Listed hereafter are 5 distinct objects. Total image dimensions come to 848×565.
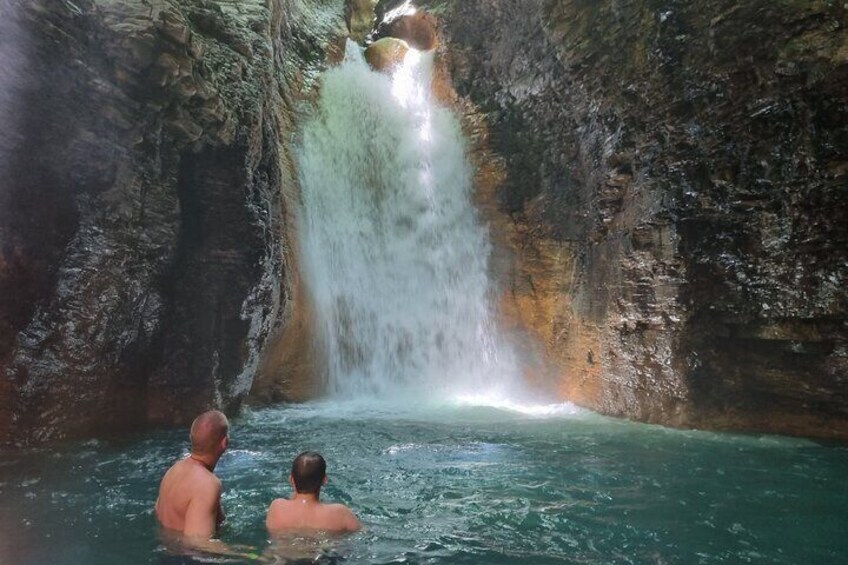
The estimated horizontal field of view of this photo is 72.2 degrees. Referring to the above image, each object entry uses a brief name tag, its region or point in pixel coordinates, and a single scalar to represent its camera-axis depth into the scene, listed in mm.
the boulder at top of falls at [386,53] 17438
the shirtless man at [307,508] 4020
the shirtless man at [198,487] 3867
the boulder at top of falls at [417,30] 17406
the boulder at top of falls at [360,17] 19938
